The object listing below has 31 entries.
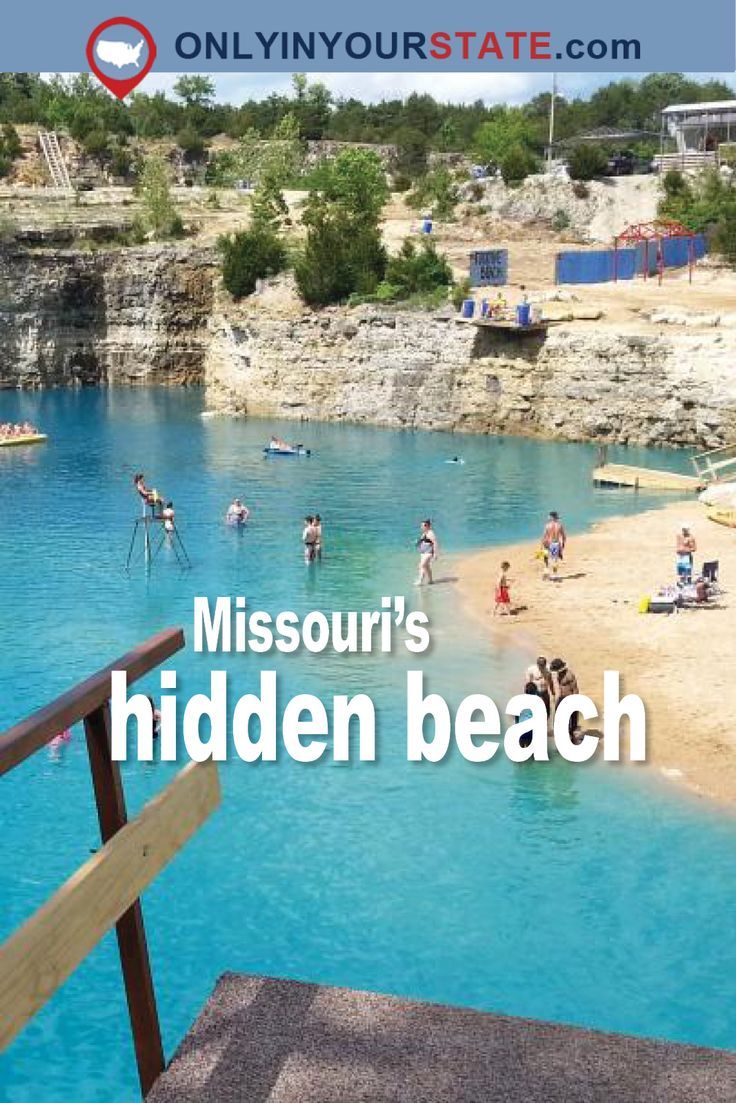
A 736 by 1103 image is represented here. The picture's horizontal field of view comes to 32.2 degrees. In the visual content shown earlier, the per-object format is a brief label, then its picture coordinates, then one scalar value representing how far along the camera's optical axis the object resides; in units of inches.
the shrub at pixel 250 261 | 2549.2
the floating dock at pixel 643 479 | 1603.1
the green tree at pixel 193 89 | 5004.9
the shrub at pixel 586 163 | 3065.9
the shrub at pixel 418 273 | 2365.9
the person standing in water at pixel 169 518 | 1251.8
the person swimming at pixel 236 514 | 1373.0
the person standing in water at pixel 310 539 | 1203.9
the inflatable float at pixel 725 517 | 1348.4
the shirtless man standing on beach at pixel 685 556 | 1050.1
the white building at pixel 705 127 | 3491.6
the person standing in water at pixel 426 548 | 1124.5
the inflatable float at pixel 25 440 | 1986.6
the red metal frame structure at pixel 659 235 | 2427.4
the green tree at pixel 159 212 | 2977.4
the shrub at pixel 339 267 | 2395.4
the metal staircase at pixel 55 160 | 3703.2
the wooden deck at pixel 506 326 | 2046.0
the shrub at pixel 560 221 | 2999.5
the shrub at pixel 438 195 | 3061.0
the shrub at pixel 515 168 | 3085.6
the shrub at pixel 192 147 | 4097.0
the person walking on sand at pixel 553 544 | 1157.1
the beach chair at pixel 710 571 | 1045.2
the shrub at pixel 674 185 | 2881.4
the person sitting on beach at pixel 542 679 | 775.1
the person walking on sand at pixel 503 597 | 1026.7
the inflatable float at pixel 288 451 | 1863.9
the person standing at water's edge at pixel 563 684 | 774.5
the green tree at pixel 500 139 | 3437.5
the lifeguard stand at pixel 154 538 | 1232.2
